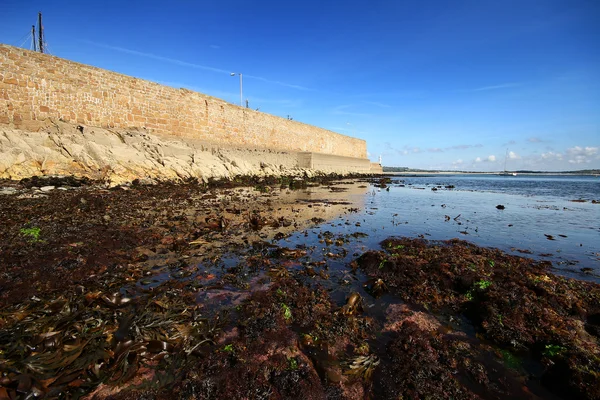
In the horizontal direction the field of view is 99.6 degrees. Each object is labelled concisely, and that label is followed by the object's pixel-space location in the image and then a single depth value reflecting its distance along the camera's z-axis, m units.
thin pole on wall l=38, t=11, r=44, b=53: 20.03
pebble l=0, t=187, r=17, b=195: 8.40
